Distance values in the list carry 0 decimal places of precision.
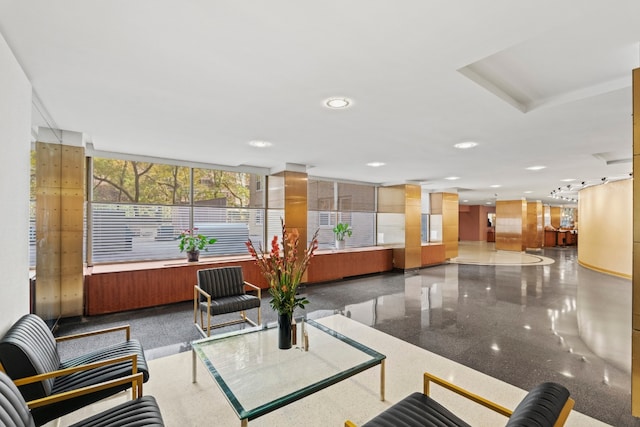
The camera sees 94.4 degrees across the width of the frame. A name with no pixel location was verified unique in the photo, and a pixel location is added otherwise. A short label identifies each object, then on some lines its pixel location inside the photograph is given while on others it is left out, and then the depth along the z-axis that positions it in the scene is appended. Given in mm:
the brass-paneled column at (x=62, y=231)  3787
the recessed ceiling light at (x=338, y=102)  2887
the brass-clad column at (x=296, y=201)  6570
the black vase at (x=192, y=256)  5797
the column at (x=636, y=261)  2258
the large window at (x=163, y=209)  5336
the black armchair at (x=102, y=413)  1466
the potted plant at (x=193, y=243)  5793
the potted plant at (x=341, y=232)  8336
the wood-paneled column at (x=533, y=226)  15633
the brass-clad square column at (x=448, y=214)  10992
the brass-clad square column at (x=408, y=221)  8906
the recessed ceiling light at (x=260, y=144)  4602
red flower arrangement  2695
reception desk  17312
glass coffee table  2057
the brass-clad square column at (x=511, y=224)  14578
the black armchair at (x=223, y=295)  3940
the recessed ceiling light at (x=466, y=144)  4461
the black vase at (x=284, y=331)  2783
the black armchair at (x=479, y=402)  1218
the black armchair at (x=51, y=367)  1814
